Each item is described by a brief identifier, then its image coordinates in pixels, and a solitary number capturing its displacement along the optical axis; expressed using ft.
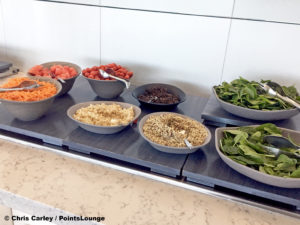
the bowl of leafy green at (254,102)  3.21
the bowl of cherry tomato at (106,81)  3.82
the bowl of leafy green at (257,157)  2.33
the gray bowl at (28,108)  3.03
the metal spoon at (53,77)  3.83
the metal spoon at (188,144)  2.68
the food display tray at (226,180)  2.38
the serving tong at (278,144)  2.55
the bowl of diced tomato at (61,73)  3.91
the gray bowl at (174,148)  2.67
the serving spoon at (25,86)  3.19
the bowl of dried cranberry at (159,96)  3.65
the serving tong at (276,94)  3.24
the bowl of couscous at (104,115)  2.99
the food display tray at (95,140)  2.71
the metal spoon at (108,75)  3.84
